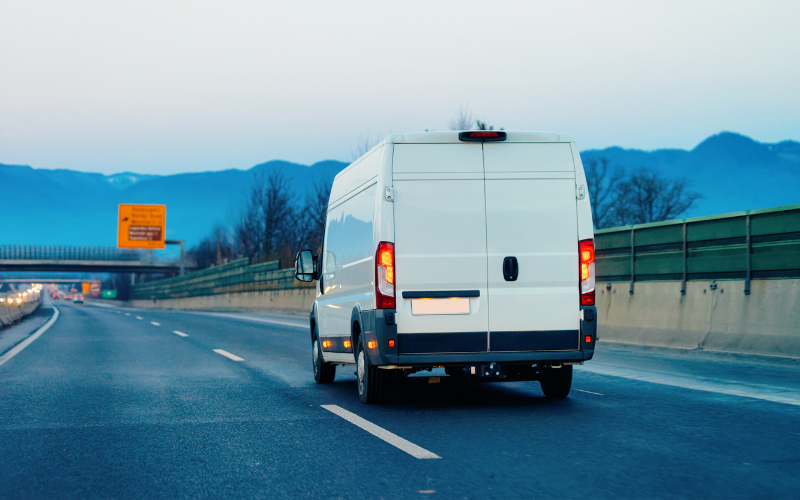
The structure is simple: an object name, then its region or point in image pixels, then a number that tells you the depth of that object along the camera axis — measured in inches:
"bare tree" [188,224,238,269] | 4173.2
